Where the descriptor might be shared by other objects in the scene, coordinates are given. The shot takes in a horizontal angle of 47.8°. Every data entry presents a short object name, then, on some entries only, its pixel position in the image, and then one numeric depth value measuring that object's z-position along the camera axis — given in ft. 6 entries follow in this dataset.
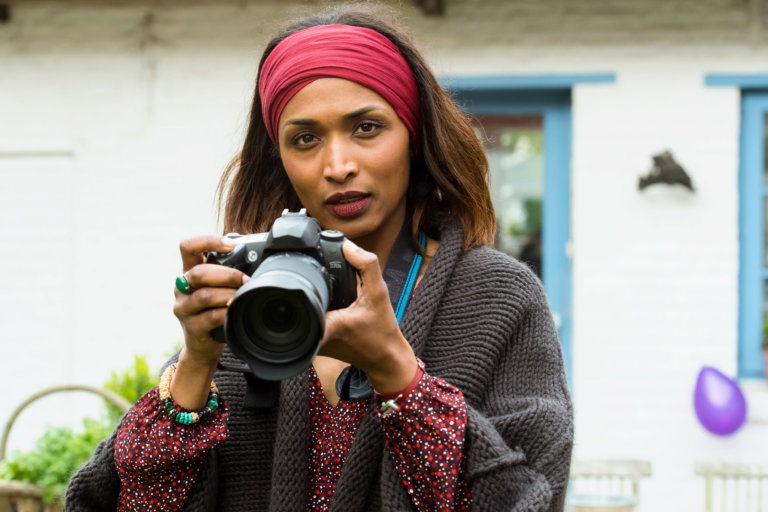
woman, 4.10
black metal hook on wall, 13.17
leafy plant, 9.22
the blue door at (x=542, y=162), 14.12
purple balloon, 12.87
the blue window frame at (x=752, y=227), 13.61
